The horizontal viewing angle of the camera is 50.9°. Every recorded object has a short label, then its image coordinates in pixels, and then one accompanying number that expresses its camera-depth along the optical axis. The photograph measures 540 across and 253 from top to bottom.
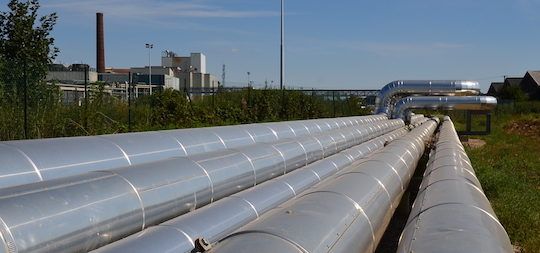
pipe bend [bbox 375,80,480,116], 23.28
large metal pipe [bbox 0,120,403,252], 2.81
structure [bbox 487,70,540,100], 64.19
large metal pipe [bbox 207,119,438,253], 2.43
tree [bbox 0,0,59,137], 16.86
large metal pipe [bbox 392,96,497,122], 23.08
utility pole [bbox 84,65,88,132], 12.47
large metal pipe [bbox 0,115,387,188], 4.17
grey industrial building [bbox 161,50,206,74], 80.94
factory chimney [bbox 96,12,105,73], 44.28
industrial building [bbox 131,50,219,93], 60.22
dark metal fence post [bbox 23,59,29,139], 10.70
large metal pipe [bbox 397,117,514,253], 2.75
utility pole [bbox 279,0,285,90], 29.62
